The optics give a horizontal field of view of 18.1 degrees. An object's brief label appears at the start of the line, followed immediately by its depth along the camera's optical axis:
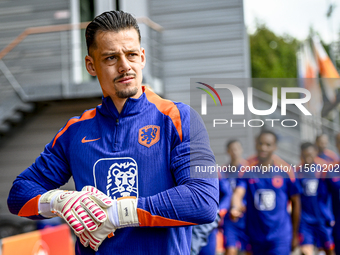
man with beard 2.84
